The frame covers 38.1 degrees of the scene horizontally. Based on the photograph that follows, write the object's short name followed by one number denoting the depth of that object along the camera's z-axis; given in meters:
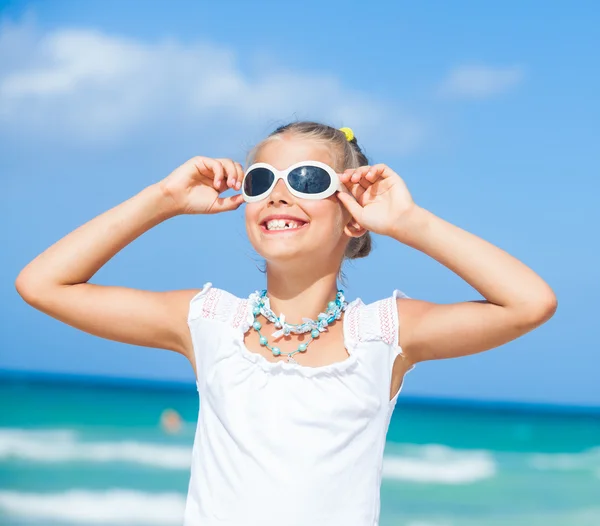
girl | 2.47
